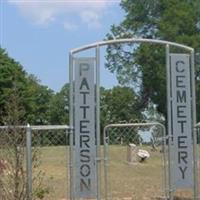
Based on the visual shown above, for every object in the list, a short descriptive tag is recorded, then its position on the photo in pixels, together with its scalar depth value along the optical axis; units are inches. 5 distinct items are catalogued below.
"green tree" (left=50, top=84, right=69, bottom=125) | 3118.4
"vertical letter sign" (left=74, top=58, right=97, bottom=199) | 418.6
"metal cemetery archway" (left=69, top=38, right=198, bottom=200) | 418.9
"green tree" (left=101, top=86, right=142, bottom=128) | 1880.8
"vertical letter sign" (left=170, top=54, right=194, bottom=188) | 430.6
